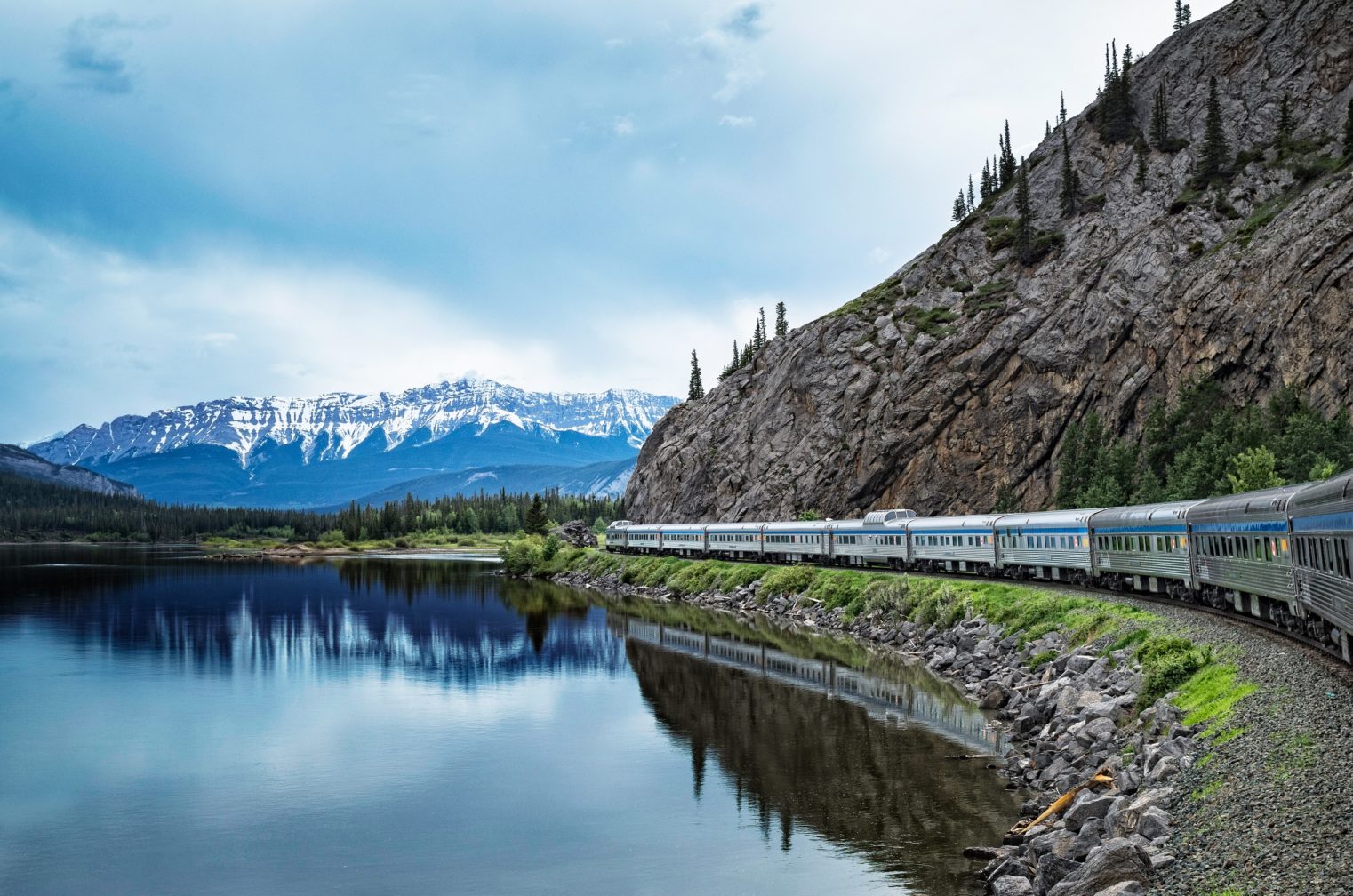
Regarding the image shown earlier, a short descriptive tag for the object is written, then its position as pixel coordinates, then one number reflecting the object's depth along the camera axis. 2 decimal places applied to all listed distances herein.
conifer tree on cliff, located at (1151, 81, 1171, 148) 127.62
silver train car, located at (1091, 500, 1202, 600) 40.81
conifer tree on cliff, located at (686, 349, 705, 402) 197.12
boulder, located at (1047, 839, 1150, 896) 15.12
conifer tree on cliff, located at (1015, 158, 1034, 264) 128.62
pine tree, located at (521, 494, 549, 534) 156.62
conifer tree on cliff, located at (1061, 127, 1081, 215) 132.62
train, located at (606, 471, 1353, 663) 25.34
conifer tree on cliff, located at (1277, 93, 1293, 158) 114.12
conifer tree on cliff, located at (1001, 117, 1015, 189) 161.62
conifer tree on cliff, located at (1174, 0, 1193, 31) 155.38
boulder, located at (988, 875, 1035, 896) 17.70
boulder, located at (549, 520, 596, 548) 153.62
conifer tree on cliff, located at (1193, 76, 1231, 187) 116.00
